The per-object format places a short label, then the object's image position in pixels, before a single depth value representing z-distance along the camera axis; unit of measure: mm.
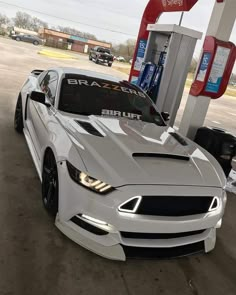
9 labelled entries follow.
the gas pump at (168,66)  5191
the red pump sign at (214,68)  4364
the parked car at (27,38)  34328
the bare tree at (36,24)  62339
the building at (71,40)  44388
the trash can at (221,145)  4065
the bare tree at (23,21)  60927
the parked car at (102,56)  24620
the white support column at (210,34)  4340
